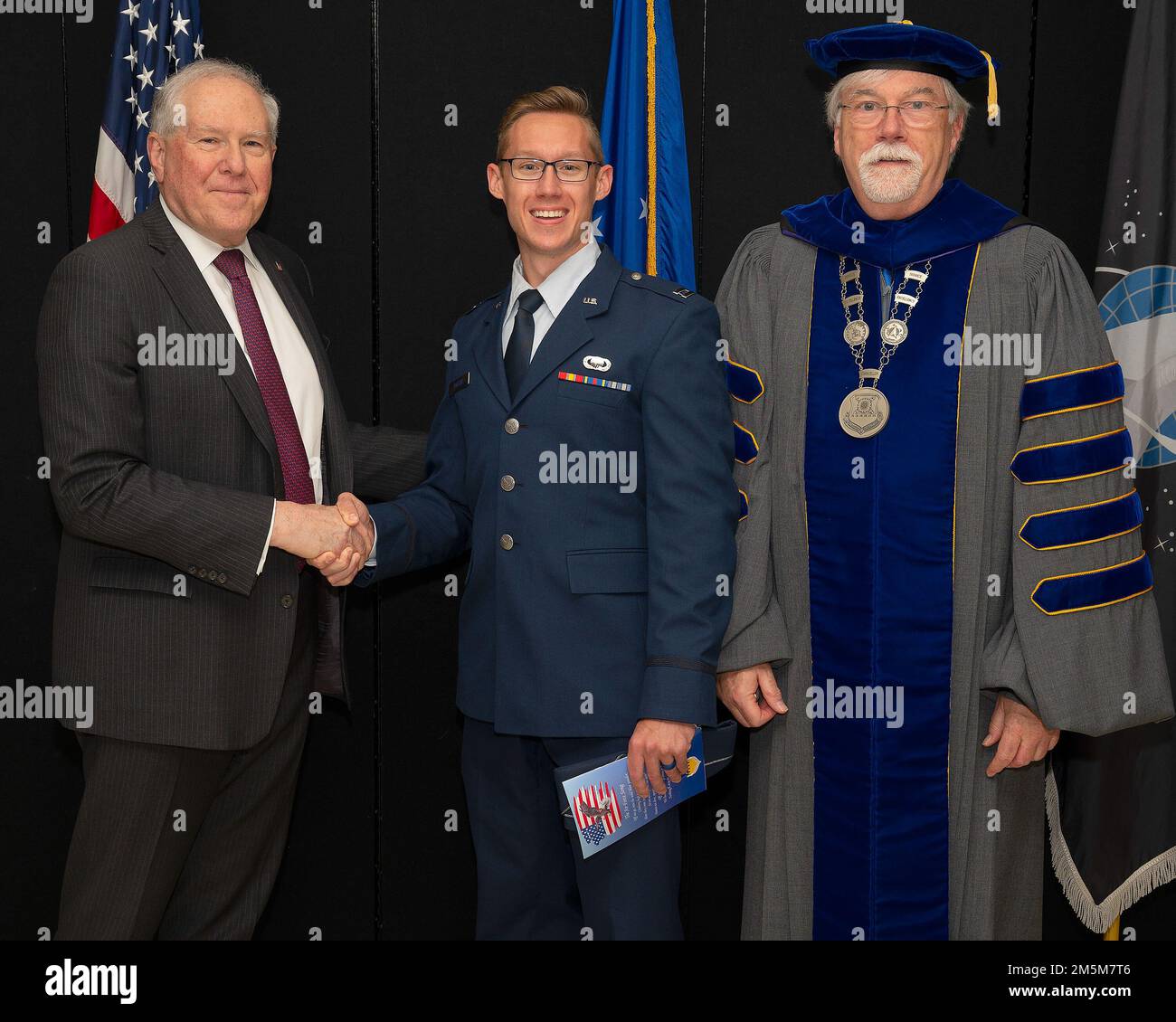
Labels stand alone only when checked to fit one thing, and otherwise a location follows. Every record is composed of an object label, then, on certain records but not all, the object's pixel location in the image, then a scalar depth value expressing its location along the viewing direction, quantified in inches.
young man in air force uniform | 101.3
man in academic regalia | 102.7
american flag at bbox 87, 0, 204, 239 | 128.3
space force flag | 128.7
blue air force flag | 130.8
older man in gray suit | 101.0
